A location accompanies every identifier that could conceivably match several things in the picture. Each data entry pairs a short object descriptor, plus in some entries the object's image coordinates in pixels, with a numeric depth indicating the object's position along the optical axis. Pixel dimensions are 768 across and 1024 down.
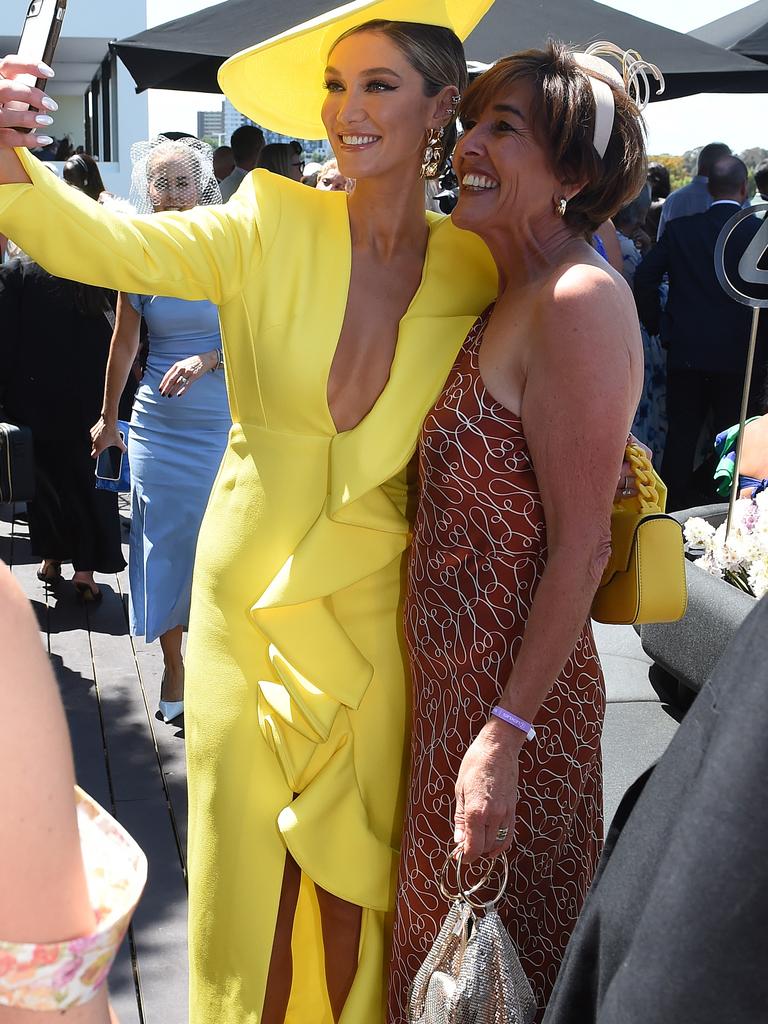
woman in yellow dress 2.04
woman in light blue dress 4.54
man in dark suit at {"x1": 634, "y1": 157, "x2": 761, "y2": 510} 6.55
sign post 3.09
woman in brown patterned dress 1.78
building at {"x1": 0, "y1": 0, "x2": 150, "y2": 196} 22.33
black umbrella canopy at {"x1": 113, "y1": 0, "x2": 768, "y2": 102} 5.72
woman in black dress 5.66
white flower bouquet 3.39
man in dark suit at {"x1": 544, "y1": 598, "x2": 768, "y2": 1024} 0.70
